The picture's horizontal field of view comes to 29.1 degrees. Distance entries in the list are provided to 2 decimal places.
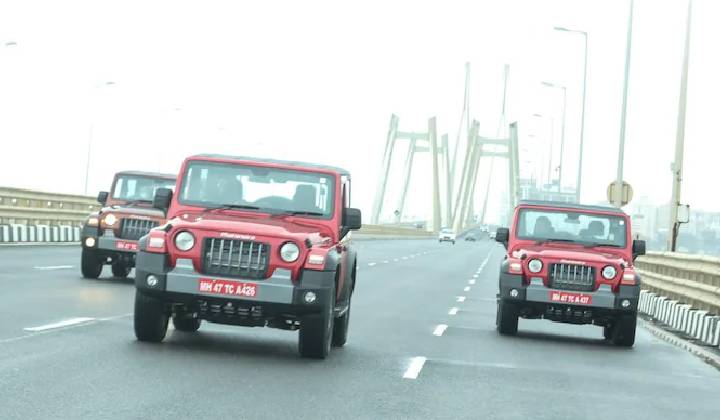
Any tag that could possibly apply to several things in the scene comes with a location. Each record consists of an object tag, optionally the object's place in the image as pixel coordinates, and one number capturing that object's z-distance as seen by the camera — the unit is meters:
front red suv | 12.27
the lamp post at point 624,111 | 39.28
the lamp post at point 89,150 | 63.94
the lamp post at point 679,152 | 31.22
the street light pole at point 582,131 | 54.69
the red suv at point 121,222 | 22.45
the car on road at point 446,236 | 109.50
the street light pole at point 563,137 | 67.03
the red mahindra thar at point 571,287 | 17.83
